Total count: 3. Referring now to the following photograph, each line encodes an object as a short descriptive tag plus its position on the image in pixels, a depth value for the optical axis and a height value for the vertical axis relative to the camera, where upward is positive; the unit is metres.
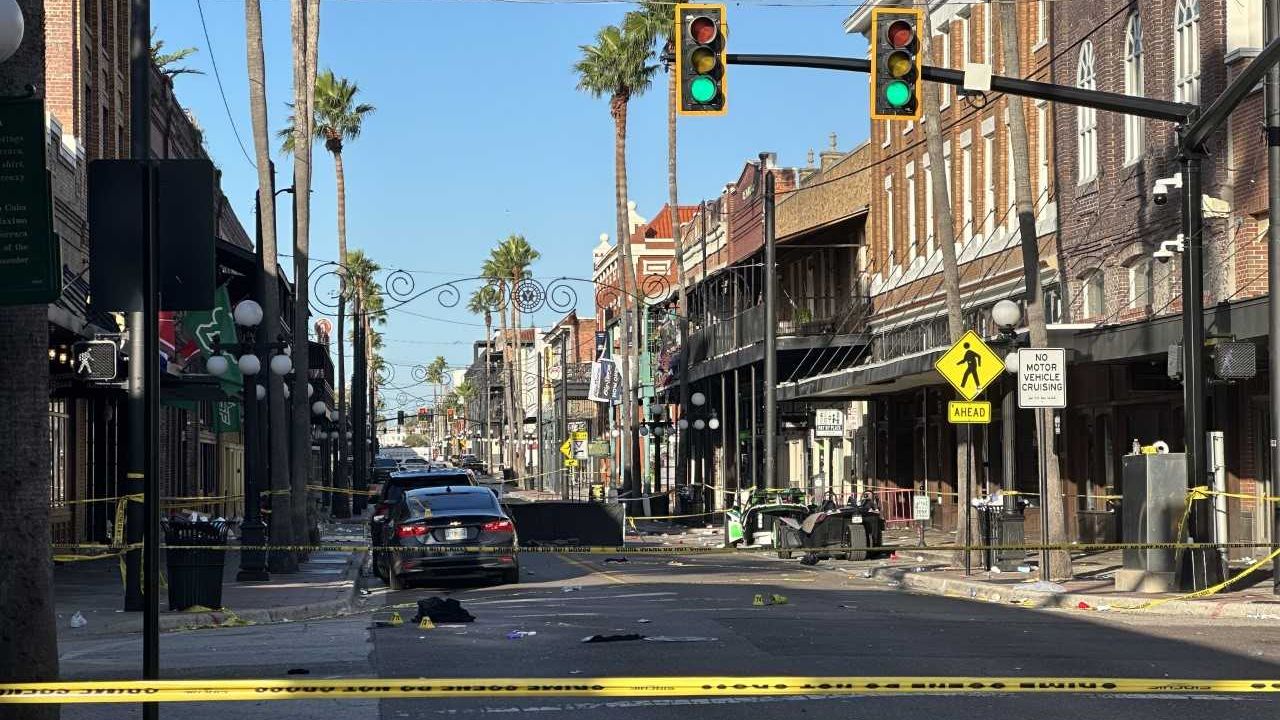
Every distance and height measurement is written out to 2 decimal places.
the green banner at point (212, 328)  36.22 +2.55
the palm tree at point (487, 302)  134.62 +11.33
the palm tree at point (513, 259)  118.54 +12.63
